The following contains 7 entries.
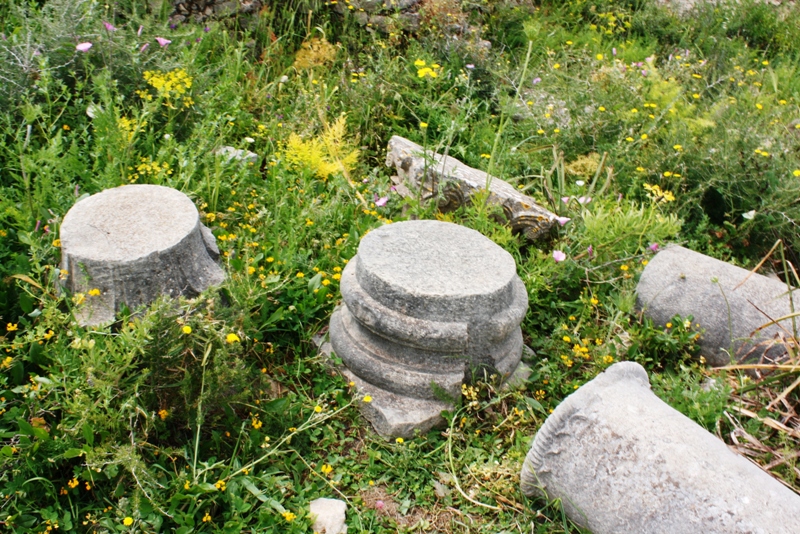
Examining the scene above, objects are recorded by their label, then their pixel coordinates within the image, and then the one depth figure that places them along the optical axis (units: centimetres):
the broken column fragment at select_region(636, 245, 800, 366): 322
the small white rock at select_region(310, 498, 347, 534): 251
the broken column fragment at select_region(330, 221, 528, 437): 283
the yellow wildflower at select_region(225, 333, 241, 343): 249
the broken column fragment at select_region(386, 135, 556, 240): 396
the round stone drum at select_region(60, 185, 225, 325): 272
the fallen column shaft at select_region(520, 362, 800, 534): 215
